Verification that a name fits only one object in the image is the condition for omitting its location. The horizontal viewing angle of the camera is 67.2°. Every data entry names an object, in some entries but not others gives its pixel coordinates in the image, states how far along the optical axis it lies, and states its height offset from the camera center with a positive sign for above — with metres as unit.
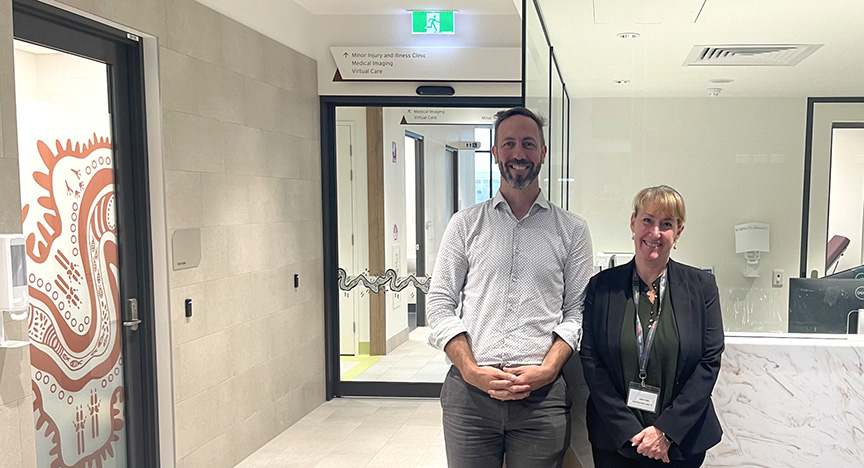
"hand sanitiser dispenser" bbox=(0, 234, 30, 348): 1.97 -0.25
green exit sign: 4.60 +1.22
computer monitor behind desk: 2.17 -0.37
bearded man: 1.89 -0.36
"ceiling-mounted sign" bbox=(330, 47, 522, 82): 4.63 +0.94
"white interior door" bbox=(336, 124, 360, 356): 5.01 -0.20
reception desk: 2.10 -0.68
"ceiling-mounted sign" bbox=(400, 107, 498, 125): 4.91 +0.59
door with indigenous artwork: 2.53 -0.18
